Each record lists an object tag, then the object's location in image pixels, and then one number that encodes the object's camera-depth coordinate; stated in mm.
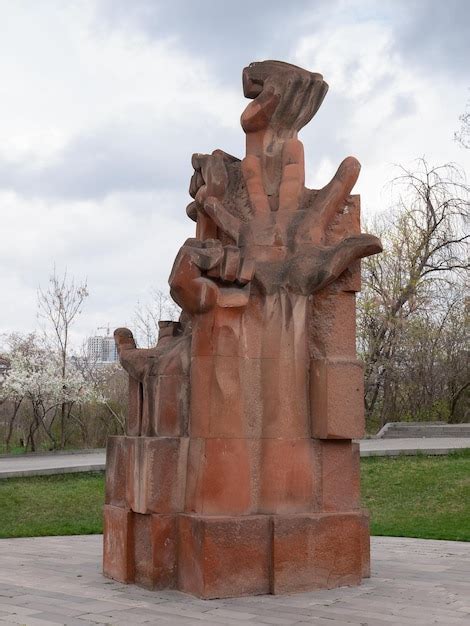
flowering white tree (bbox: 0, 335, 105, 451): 26000
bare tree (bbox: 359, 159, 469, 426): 28438
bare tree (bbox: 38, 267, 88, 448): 28125
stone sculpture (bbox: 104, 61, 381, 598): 6824
